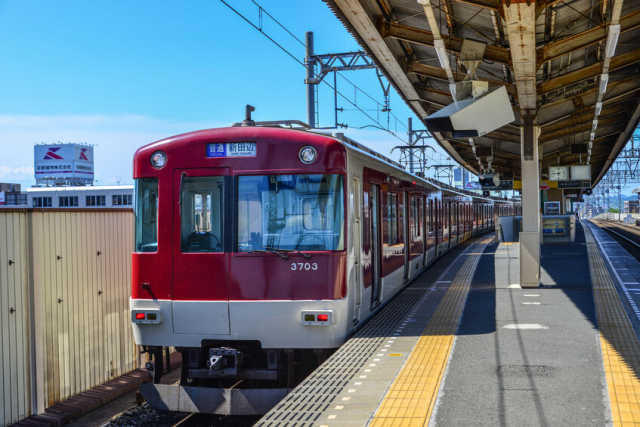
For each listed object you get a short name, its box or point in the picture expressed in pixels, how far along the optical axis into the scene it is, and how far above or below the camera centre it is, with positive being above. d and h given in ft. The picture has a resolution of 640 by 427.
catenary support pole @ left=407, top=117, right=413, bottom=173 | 90.64 +11.78
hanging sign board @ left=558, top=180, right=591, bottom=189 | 73.81 +3.64
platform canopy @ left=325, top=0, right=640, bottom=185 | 26.23 +8.15
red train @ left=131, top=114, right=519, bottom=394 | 21.39 -0.96
